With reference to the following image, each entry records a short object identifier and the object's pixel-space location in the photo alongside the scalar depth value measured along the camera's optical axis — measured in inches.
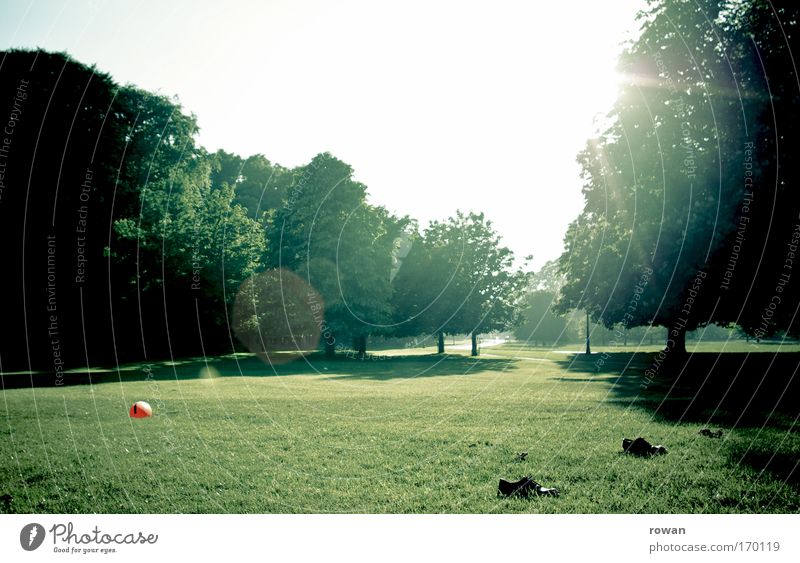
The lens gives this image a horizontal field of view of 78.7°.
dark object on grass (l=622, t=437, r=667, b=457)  409.3
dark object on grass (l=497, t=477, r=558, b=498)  305.5
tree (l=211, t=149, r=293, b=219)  2812.5
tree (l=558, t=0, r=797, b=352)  784.3
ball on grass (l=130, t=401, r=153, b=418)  629.9
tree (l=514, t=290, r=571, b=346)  3501.5
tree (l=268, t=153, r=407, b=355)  1802.4
